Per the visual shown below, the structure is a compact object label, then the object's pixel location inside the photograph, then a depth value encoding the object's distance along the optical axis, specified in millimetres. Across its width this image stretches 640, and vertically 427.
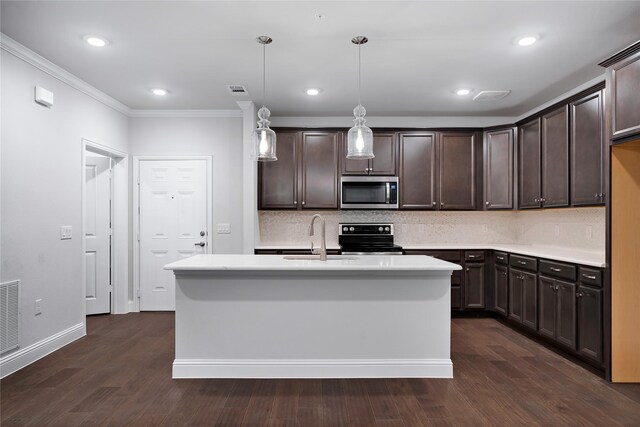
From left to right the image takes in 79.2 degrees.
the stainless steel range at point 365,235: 5121
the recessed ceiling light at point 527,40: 2951
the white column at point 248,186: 4625
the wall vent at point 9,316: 2961
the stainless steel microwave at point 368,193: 4980
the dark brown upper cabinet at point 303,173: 4996
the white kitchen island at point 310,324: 2928
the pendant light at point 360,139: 2863
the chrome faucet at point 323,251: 3071
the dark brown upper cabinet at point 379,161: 5004
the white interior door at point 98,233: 4750
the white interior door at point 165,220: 4992
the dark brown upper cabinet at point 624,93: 2646
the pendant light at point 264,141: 2889
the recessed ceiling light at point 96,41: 2973
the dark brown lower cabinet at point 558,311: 3330
